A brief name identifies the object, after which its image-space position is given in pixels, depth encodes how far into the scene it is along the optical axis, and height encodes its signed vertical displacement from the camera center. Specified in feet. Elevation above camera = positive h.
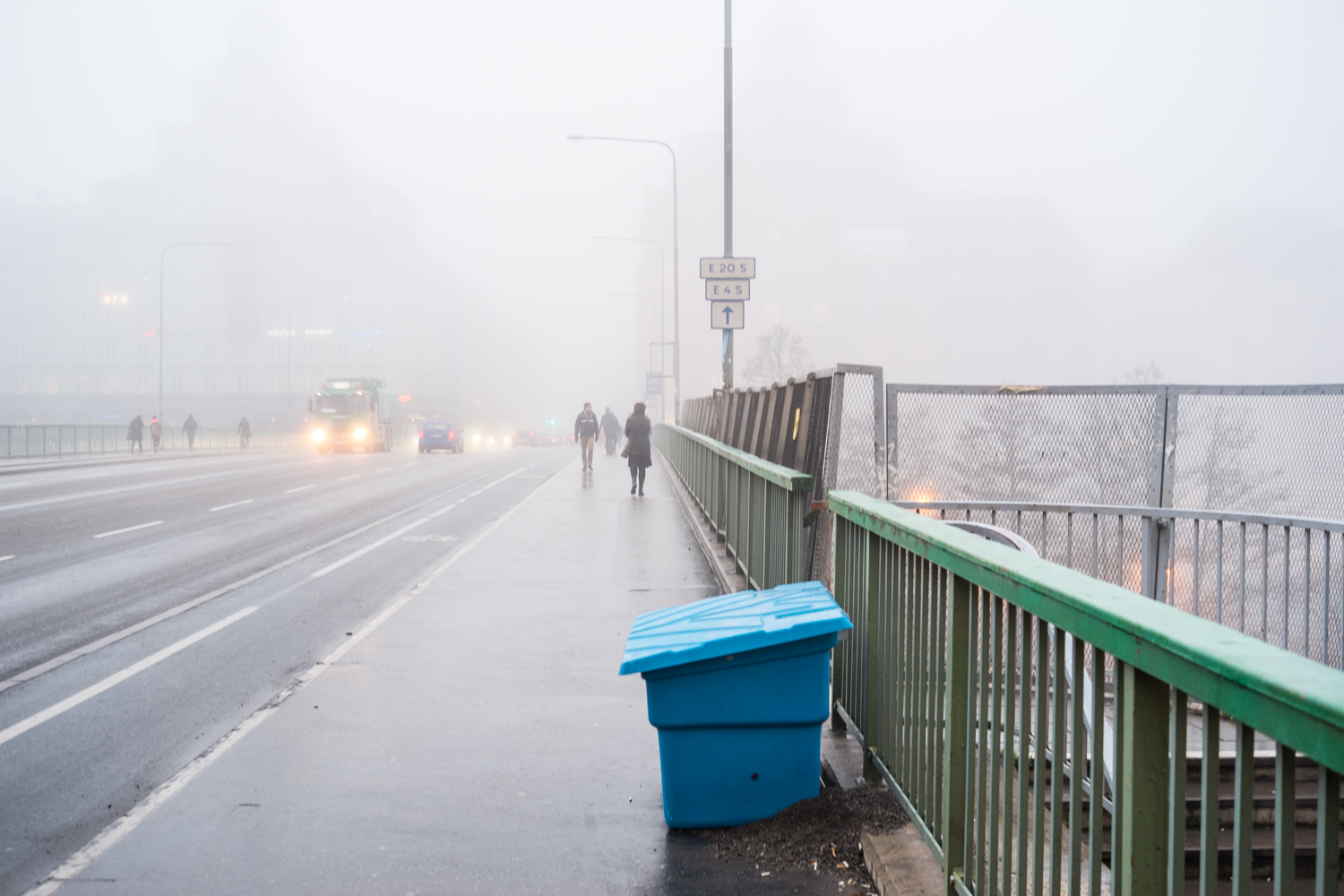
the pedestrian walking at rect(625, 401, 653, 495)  78.69 -1.44
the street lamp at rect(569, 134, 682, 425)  141.34 +6.88
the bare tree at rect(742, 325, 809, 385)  297.33 +17.17
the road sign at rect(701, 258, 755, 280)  63.00 +8.68
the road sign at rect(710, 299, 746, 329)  64.18 +6.12
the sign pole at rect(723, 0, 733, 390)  67.26 +16.81
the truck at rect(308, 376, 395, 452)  171.63 +0.14
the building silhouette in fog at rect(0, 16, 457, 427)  336.08 +36.38
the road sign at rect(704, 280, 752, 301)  63.77 +7.49
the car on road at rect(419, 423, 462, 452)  186.19 -3.30
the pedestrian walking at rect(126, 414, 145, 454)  168.96 -2.65
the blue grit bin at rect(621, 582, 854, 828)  13.46 -3.48
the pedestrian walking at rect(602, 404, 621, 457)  152.87 -1.38
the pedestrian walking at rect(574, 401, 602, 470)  105.29 -1.05
